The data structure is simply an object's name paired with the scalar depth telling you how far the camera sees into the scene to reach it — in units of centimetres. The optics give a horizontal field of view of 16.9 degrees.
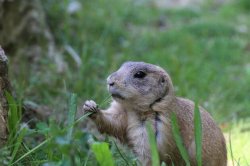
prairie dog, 527
